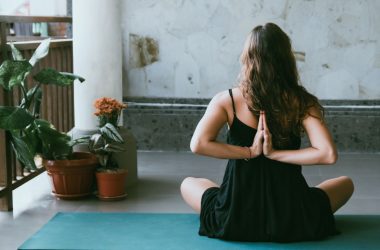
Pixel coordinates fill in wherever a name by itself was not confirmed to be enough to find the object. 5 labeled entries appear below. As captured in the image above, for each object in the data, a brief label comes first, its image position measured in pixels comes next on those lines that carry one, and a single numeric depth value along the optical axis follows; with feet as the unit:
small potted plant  16.94
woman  11.88
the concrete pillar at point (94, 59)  18.42
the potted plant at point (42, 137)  15.12
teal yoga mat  12.05
